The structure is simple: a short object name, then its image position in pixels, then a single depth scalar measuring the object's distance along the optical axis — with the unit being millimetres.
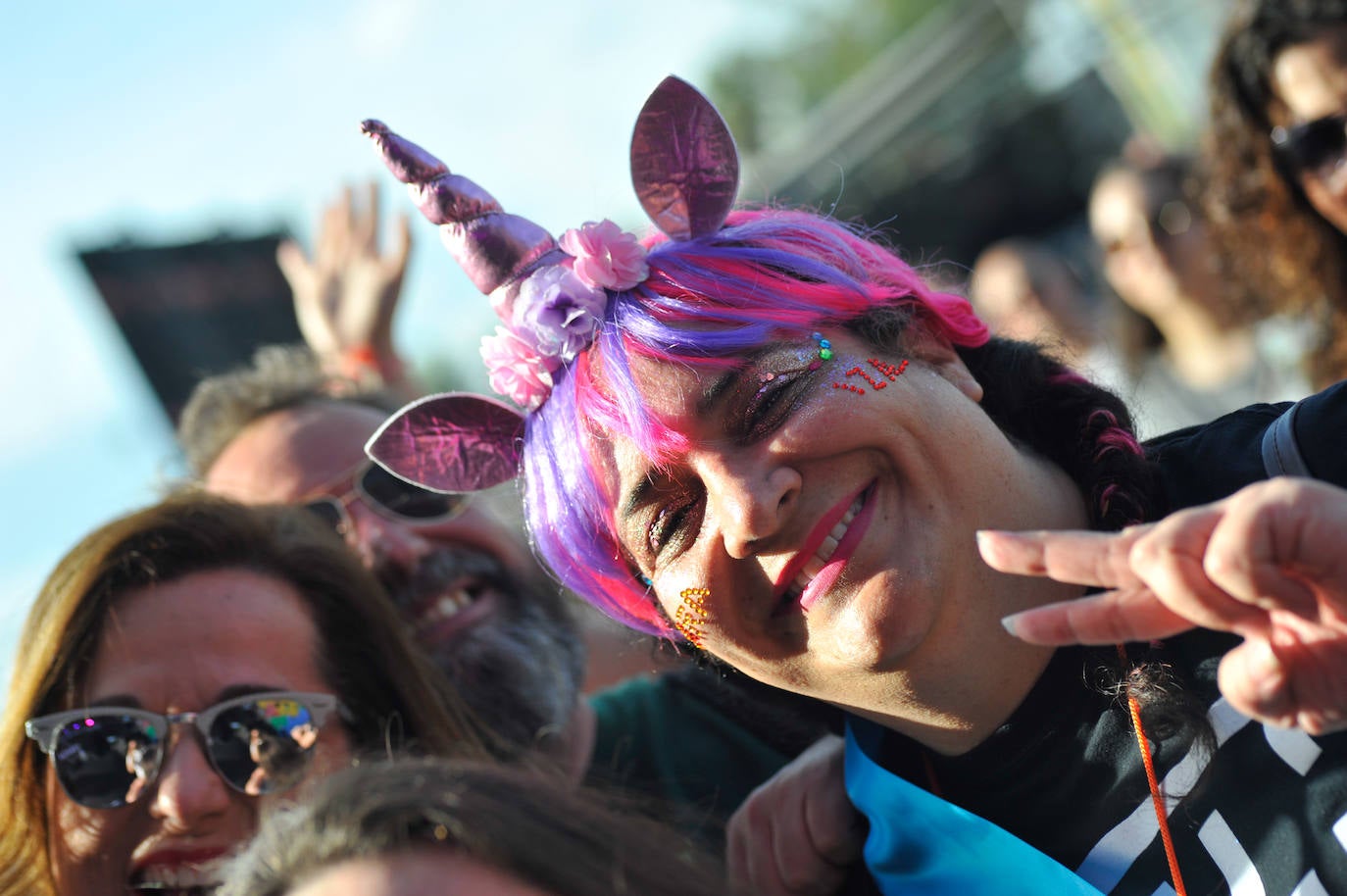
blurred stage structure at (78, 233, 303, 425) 6016
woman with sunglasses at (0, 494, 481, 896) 2230
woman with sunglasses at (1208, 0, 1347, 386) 2934
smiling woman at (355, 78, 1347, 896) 1602
